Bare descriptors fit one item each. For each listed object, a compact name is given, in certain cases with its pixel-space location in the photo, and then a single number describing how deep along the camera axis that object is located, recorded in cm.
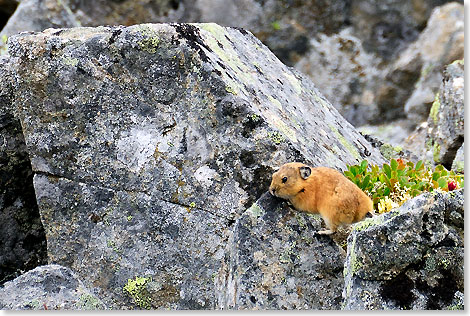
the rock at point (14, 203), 1692
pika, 1294
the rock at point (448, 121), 2137
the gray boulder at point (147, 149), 1414
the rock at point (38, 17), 2887
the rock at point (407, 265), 1112
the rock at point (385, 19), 3844
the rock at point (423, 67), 3334
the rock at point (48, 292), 1296
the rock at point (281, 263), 1263
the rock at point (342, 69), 3809
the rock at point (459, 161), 1933
